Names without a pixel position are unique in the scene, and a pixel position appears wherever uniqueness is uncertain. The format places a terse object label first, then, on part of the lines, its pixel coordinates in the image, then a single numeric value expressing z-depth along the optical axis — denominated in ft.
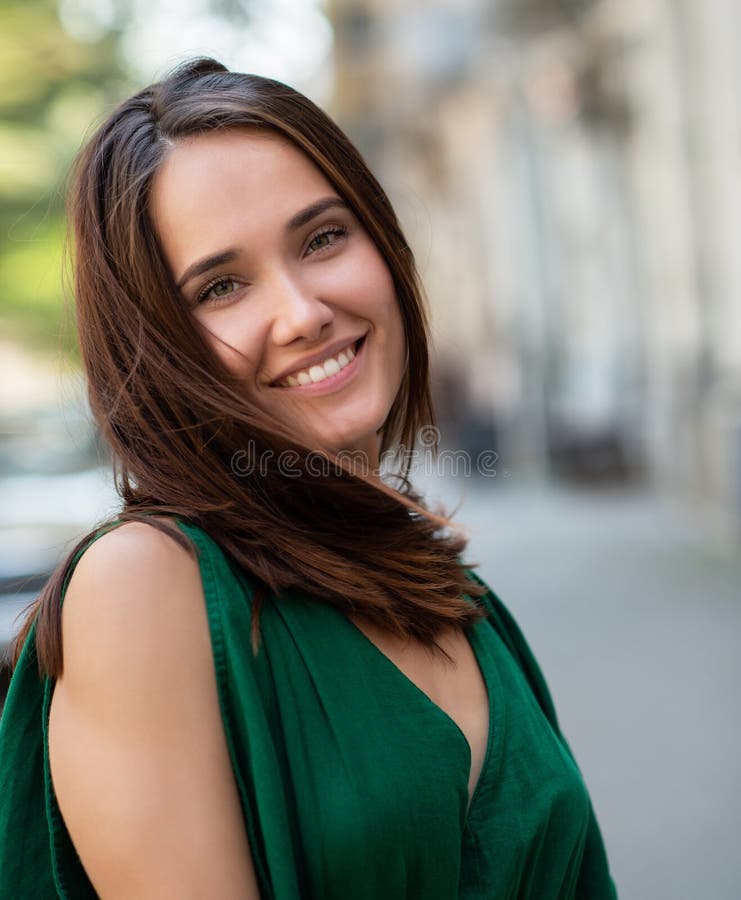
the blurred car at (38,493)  16.21
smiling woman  4.37
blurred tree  30.48
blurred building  35.83
